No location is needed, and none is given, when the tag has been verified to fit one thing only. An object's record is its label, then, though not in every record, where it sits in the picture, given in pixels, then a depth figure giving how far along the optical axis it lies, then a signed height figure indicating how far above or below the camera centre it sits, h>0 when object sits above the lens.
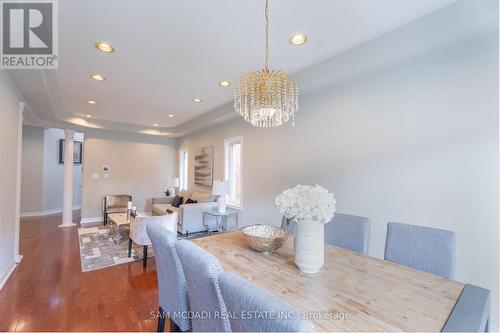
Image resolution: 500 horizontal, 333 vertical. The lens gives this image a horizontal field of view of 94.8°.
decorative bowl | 1.57 -0.51
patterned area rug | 3.33 -1.40
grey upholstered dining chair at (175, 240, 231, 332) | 0.97 -0.54
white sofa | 4.45 -0.93
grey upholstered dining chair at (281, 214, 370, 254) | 1.87 -0.53
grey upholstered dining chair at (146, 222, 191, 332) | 1.37 -0.71
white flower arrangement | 1.31 -0.20
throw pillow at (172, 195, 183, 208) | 5.76 -0.86
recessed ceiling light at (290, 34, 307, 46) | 2.23 +1.29
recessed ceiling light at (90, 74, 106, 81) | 3.16 +1.25
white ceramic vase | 1.32 -0.44
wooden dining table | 0.90 -0.59
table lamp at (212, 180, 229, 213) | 4.24 -0.43
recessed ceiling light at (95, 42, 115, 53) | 2.39 +1.27
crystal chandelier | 2.00 +0.68
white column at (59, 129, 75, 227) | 5.44 -0.41
